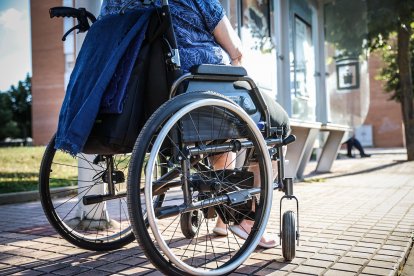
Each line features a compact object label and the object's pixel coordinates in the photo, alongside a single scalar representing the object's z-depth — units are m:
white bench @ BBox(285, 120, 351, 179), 6.84
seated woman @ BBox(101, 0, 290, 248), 2.22
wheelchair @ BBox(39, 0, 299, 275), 1.72
